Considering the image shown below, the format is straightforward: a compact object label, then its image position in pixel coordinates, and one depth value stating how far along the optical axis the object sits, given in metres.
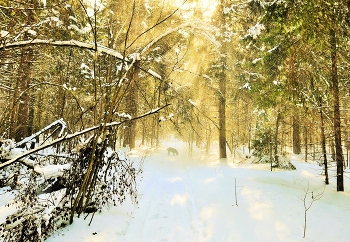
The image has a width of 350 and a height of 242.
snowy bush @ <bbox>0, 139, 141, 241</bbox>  3.03
